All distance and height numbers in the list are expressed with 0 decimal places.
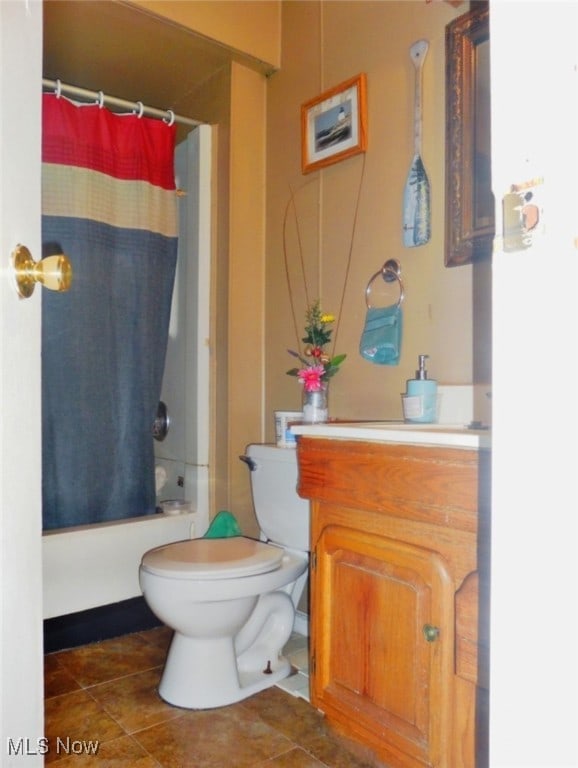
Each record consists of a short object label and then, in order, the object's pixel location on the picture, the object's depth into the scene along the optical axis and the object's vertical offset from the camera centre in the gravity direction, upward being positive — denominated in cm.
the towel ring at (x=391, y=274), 170 +32
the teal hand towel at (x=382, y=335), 169 +13
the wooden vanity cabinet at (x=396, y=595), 101 -43
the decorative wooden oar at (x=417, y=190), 161 +54
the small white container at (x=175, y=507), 217 -49
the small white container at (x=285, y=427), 183 -15
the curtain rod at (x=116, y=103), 198 +103
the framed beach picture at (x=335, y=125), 181 +85
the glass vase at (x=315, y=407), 177 -8
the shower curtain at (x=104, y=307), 199 +27
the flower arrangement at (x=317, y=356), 178 +8
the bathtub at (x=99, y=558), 188 -61
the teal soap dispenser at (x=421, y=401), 148 -6
